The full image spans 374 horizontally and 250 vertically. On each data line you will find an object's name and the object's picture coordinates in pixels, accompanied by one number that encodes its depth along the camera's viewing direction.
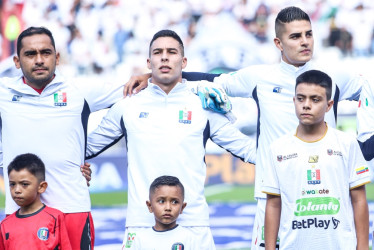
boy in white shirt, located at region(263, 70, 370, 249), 9.38
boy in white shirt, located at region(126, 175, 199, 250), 10.23
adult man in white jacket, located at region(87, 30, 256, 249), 10.53
